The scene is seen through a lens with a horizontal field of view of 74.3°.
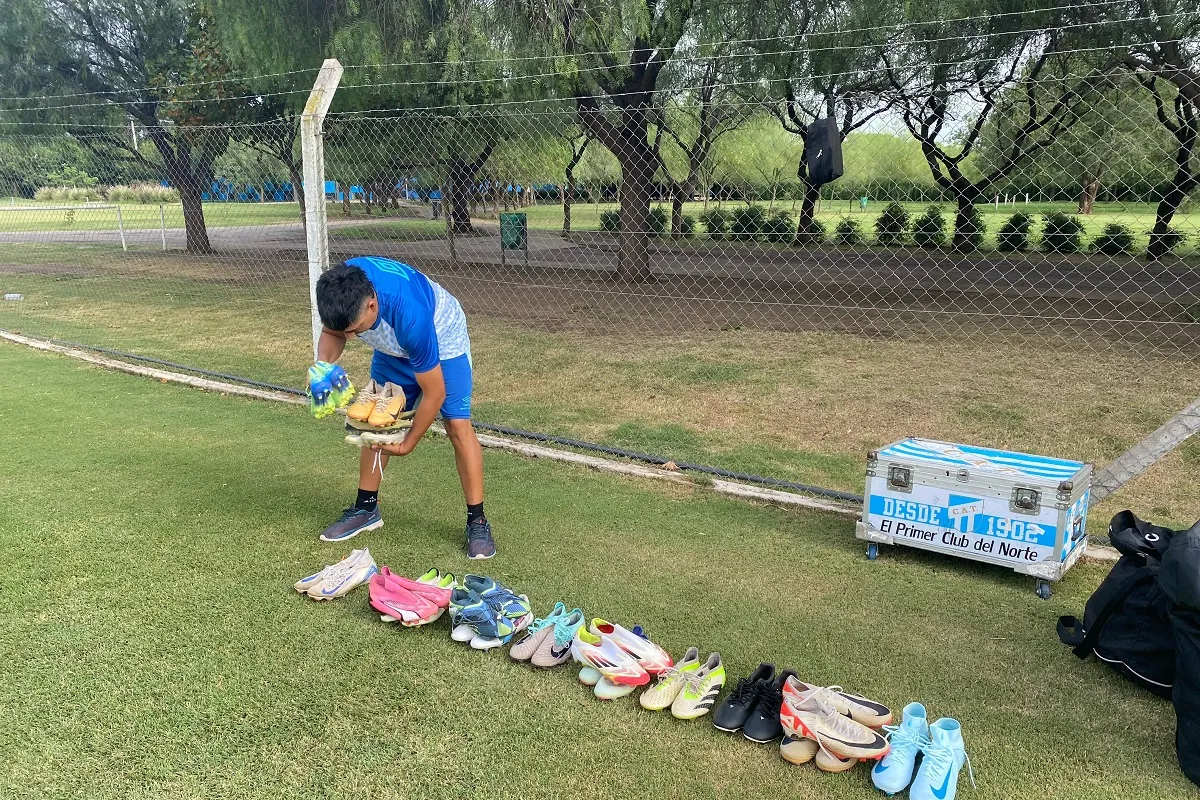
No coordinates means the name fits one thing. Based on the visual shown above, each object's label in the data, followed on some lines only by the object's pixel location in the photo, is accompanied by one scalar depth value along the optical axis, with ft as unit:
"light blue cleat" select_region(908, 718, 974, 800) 7.06
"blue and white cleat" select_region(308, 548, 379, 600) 10.77
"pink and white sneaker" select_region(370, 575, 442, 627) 10.06
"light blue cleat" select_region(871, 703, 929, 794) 7.25
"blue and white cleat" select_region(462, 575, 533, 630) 9.86
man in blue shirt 10.40
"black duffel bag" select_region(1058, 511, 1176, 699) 8.60
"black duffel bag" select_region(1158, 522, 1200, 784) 7.47
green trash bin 42.34
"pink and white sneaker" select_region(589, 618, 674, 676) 8.84
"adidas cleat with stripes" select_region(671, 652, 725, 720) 8.34
